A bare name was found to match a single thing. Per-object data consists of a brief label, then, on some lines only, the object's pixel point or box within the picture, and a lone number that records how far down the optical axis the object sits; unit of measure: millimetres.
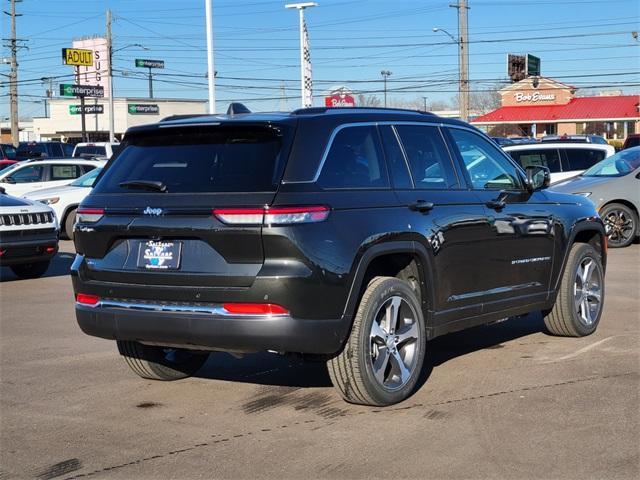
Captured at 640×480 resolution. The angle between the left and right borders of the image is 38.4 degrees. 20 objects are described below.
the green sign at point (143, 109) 91688
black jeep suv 5348
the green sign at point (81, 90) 74812
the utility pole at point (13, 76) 56447
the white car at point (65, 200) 18828
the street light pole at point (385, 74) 95938
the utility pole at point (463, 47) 44188
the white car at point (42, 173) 21047
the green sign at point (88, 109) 87688
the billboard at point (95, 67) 84938
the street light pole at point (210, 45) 26109
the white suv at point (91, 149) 32375
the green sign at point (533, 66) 76188
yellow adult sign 80125
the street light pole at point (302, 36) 29594
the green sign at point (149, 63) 114625
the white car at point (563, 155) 19109
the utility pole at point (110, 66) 51250
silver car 16016
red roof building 73062
